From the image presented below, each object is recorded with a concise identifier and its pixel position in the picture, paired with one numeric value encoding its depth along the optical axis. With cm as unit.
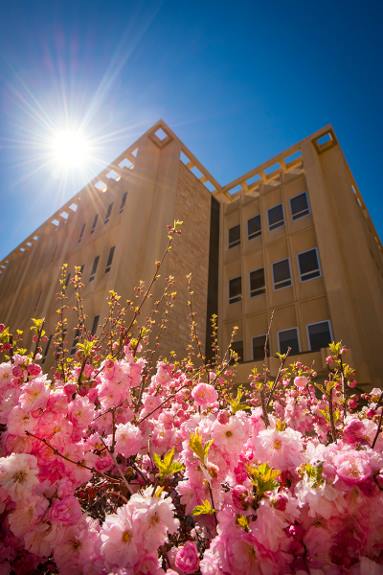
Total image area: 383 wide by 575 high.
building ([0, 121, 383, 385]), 1164
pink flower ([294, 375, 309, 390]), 396
